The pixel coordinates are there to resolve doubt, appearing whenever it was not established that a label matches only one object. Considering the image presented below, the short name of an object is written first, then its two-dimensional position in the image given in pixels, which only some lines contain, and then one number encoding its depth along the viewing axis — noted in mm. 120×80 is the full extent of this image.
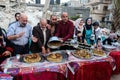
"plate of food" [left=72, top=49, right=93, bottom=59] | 1637
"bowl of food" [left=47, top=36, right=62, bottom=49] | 1639
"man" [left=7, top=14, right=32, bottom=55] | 1595
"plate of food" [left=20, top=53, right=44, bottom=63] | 1417
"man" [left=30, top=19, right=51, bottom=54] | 1680
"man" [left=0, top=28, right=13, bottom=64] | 1515
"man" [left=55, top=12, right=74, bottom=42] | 1927
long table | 1310
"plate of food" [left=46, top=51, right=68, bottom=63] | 1489
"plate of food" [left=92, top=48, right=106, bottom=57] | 1754
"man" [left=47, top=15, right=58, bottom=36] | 2005
